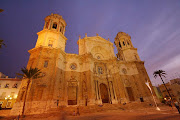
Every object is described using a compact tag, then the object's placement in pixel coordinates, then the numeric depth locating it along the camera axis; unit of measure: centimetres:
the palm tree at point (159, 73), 2744
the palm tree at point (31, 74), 1609
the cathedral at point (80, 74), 1775
